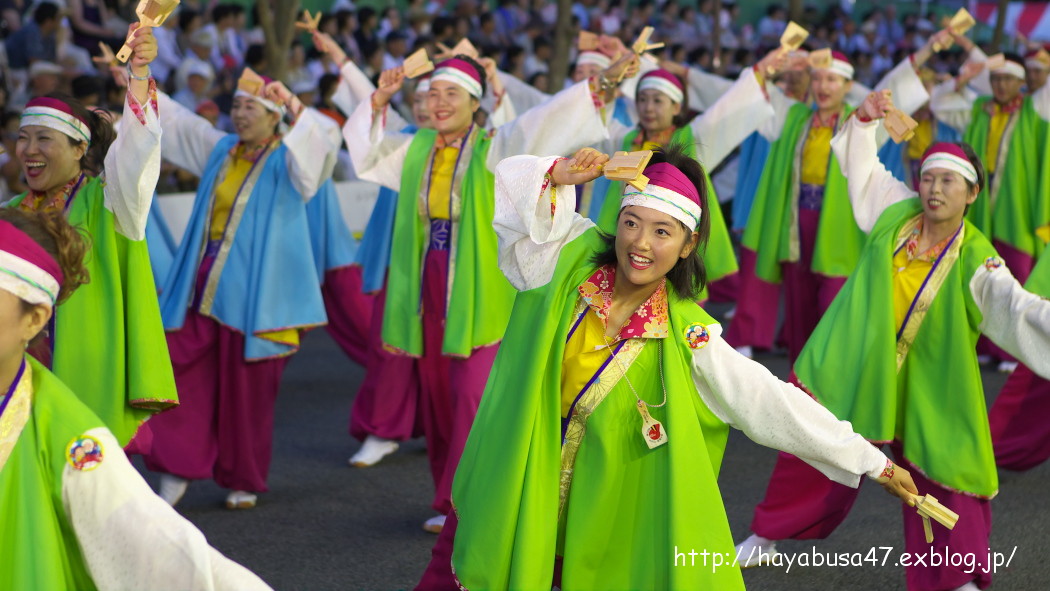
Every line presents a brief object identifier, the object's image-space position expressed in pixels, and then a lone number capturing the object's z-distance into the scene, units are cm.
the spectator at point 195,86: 996
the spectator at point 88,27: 1026
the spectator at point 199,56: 1013
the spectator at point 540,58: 1361
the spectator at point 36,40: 954
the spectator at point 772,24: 1781
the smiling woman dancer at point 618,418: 267
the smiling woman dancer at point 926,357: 376
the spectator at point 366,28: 1249
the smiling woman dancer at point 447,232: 447
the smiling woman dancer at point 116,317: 363
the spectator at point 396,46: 1247
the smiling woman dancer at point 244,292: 484
